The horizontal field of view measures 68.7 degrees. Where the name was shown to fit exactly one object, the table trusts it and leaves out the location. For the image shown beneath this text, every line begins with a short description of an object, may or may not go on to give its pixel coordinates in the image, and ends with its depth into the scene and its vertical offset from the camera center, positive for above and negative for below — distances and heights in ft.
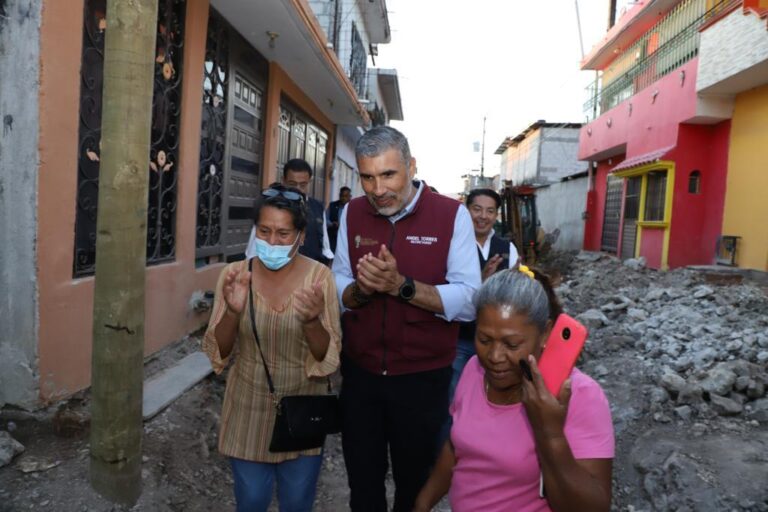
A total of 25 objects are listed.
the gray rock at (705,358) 18.43 -3.84
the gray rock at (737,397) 15.72 -4.27
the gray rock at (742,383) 16.06 -3.93
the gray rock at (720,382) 16.01 -3.98
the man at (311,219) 14.37 -0.03
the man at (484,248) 11.89 -0.42
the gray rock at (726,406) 15.23 -4.39
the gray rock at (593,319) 26.73 -4.02
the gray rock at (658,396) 16.58 -4.63
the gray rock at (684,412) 15.40 -4.69
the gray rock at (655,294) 30.35 -2.96
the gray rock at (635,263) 43.96 -1.93
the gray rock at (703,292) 28.17 -2.48
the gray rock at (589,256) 53.62 -2.04
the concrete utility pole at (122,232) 7.14 -0.35
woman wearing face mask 7.33 -1.75
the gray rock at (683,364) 18.71 -4.10
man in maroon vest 7.63 -1.36
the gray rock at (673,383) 16.68 -4.24
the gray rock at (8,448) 9.04 -4.10
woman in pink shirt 4.77 -1.82
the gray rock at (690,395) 16.01 -4.37
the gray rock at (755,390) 15.84 -4.04
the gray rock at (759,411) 14.86 -4.40
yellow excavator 46.34 +0.86
